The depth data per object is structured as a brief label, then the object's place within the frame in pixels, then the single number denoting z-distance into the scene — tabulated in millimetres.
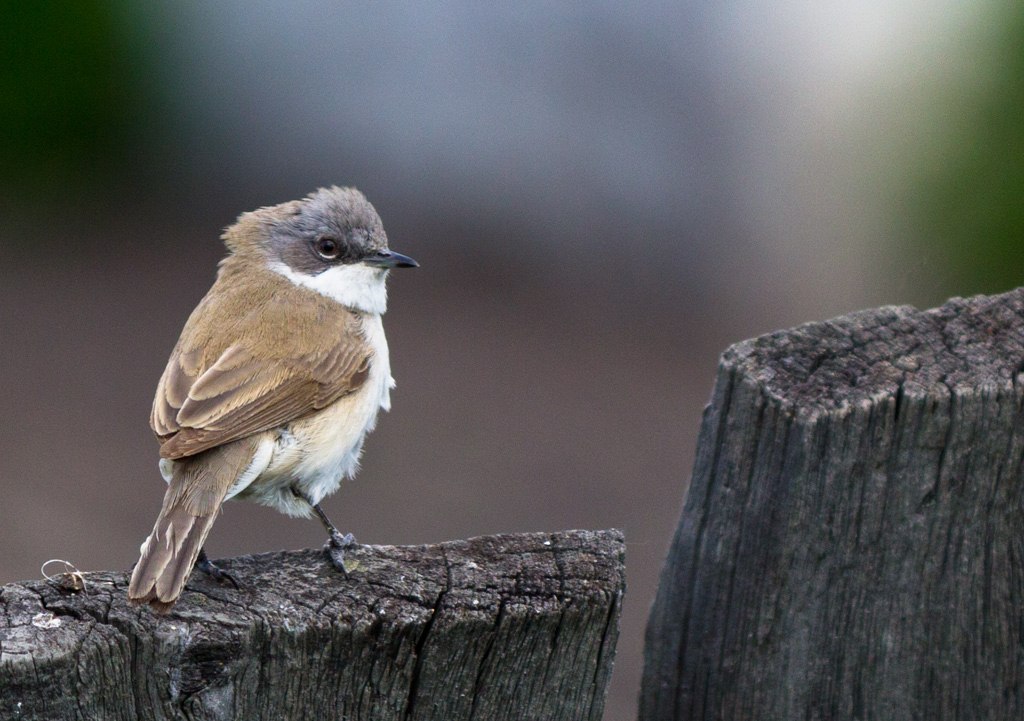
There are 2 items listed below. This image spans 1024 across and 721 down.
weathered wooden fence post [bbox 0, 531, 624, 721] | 4793
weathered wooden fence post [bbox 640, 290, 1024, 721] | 5402
